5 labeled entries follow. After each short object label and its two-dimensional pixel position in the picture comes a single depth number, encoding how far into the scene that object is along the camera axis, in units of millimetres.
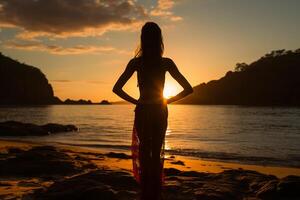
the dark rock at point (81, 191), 7004
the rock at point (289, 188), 7949
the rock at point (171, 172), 10602
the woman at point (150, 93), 5012
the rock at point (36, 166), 9898
